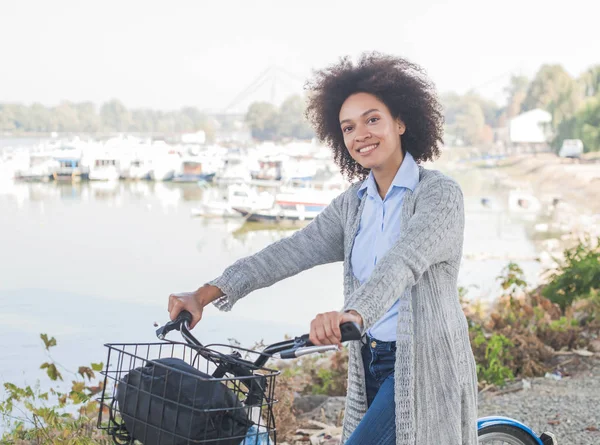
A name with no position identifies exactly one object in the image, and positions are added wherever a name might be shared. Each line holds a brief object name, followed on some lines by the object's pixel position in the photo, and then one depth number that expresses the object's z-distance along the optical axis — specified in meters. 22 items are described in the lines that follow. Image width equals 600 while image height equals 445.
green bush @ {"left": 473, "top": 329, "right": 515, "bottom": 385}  5.36
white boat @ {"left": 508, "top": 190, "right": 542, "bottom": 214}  32.12
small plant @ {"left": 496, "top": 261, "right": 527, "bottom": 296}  6.70
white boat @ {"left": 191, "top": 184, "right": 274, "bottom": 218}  28.08
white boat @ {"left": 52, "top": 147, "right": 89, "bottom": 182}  37.62
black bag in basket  1.58
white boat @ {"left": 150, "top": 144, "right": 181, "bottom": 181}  40.41
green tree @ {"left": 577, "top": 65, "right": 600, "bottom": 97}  55.41
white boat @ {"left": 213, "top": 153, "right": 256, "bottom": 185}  37.00
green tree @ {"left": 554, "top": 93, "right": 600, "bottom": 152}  43.81
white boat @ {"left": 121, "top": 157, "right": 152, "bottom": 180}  41.03
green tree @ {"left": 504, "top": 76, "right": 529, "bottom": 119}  58.59
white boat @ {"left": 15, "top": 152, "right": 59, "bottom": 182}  37.00
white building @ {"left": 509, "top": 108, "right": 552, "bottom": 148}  52.91
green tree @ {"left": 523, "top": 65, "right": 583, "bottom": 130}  52.69
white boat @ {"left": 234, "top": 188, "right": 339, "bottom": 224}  27.50
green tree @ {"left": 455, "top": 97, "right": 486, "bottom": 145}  52.91
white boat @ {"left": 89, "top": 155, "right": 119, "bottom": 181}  38.22
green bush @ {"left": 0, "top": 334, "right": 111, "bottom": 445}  3.73
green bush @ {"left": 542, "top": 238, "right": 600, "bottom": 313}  6.93
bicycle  1.58
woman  2.04
